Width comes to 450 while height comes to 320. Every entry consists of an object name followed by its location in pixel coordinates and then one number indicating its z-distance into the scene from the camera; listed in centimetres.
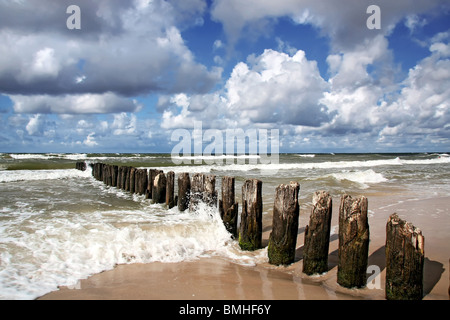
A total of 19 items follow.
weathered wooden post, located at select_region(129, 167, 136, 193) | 1292
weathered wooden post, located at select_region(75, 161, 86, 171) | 2266
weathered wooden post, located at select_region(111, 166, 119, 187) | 1509
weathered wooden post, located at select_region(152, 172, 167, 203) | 1051
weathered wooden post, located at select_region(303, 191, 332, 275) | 457
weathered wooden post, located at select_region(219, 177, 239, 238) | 662
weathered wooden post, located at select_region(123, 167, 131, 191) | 1368
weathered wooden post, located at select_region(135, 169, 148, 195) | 1188
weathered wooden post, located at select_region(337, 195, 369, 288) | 414
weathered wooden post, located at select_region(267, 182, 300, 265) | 501
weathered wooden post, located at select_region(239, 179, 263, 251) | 577
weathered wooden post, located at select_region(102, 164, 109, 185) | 1626
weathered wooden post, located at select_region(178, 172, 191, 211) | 873
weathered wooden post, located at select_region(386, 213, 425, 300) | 359
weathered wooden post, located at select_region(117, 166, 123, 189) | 1432
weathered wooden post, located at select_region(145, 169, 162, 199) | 1112
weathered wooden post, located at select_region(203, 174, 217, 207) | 757
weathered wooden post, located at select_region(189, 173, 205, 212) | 788
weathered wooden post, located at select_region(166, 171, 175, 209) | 960
